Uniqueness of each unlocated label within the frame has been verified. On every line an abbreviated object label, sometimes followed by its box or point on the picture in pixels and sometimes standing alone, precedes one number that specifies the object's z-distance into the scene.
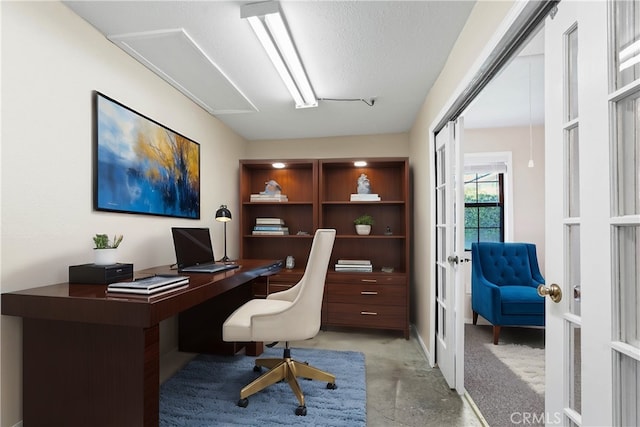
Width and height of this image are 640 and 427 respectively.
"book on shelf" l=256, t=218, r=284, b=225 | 3.85
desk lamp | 2.95
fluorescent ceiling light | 1.67
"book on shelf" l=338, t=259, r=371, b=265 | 3.62
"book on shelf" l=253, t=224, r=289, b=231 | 3.82
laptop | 2.30
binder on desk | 1.49
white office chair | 1.98
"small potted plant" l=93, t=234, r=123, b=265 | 1.81
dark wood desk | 1.37
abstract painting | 1.97
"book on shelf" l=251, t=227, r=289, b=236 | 3.80
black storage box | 1.72
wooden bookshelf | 3.41
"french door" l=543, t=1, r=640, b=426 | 0.78
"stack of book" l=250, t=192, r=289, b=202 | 3.82
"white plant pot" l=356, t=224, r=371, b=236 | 3.68
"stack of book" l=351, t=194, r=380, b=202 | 3.64
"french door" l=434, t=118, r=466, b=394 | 2.20
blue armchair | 3.20
